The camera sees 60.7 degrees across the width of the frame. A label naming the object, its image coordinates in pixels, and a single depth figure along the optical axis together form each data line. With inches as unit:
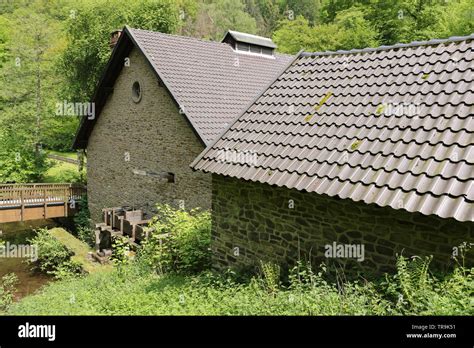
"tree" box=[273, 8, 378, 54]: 944.3
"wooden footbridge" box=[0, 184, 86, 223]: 667.4
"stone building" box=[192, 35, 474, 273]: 200.5
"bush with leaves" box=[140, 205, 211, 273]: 364.5
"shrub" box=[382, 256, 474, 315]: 163.6
